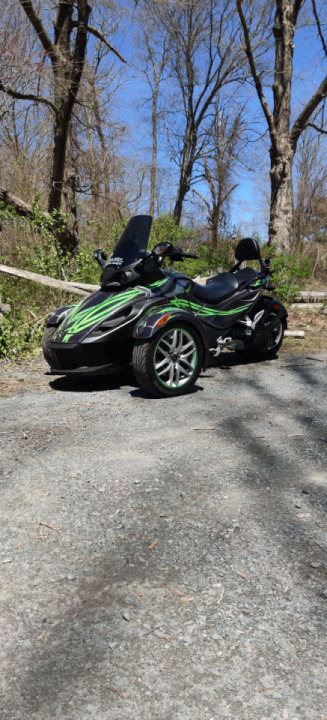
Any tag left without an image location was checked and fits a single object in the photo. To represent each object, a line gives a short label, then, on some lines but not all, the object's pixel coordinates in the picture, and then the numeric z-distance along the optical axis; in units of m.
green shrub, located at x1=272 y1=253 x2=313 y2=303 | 10.09
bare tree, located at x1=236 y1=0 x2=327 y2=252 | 12.59
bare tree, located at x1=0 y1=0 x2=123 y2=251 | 9.71
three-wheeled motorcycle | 4.77
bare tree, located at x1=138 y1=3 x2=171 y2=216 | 24.90
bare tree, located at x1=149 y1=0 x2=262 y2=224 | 24.06
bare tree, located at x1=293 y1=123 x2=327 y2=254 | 25.75
